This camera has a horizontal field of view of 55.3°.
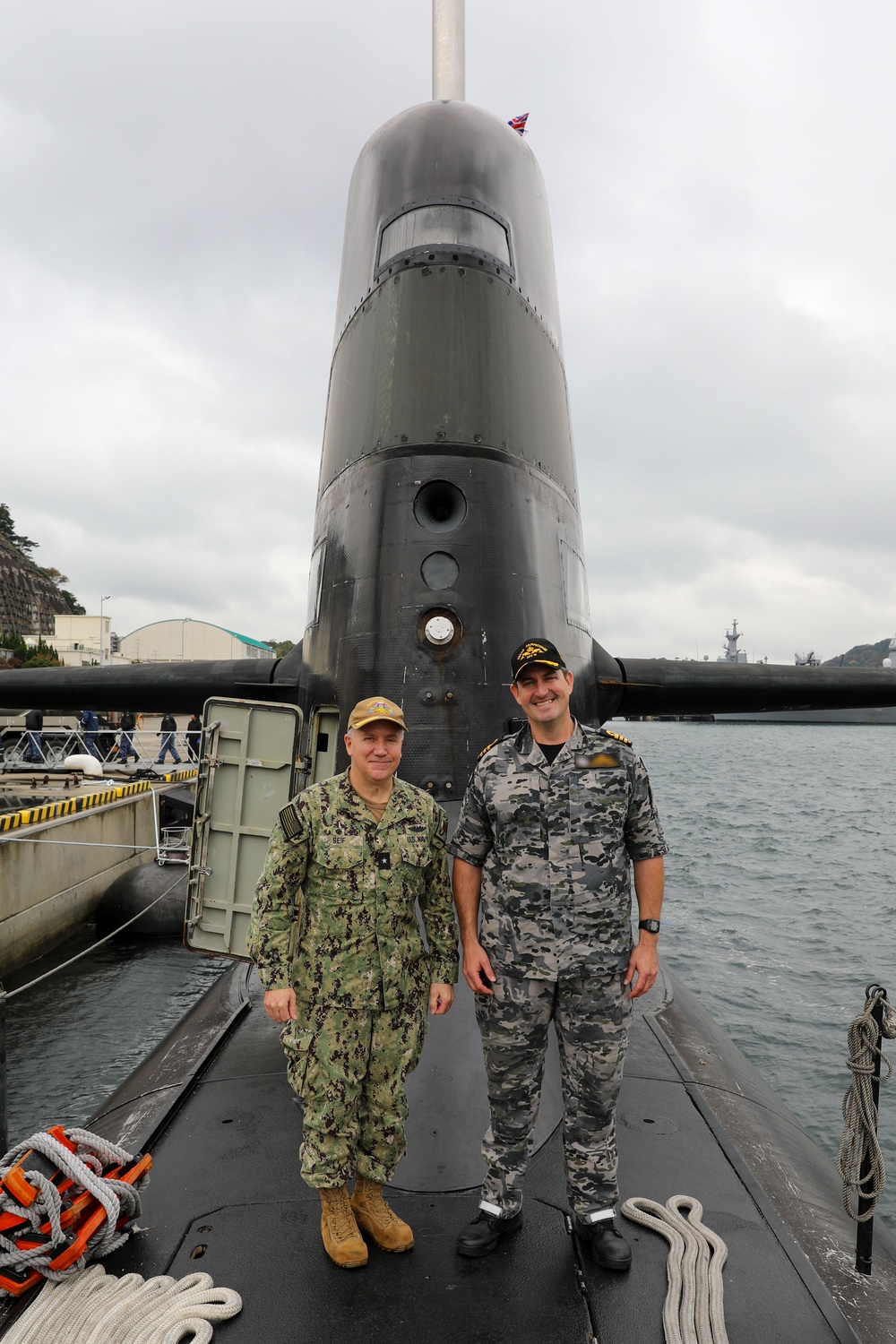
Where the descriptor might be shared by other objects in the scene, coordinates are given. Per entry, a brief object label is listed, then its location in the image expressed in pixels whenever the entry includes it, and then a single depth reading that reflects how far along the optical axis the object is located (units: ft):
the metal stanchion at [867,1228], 10.11
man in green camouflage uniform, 9.97
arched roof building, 284.20
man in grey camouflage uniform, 10.12
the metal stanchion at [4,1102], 11.34
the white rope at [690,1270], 8.64
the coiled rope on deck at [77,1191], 9.25
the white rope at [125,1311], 8.58
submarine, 9.35
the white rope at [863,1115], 10.09
